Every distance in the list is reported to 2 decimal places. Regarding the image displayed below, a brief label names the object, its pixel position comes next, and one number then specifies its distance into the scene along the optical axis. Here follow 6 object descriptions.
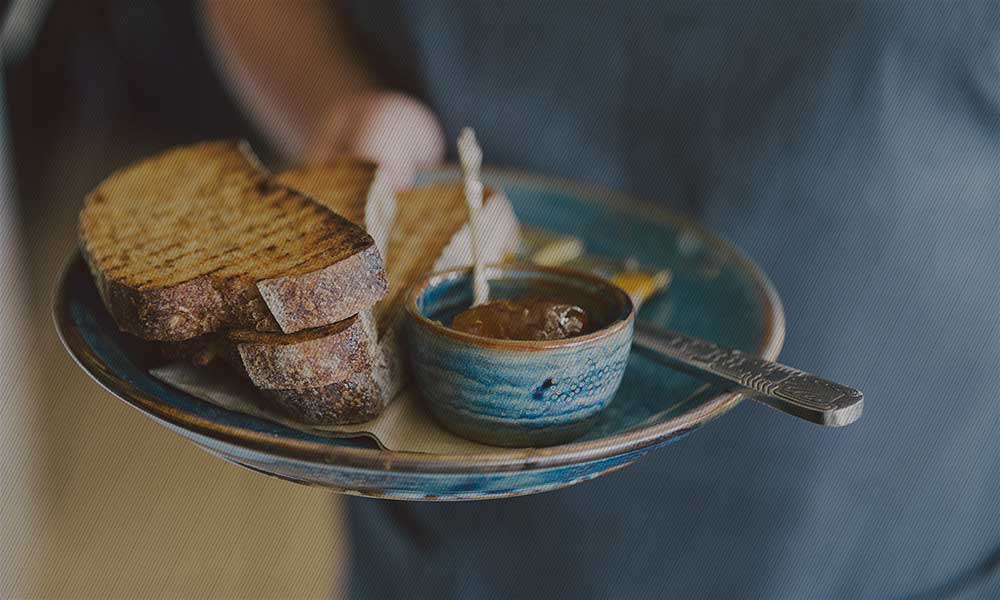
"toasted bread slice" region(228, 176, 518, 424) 0.74
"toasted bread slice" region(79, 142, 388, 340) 0.74
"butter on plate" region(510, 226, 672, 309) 0.97
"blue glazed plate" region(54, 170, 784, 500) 0.61
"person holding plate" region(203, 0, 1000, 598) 0.99
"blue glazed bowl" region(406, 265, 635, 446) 0.70
